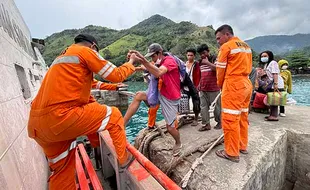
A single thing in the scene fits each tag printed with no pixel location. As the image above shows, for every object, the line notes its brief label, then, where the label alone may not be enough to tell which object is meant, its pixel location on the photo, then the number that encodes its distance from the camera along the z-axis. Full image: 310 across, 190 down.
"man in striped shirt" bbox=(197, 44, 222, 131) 4.25
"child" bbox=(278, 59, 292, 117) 5.26
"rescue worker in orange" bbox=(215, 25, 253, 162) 2.85
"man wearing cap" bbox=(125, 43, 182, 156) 3.24
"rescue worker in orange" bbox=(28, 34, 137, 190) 1.83
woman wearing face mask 4.70
